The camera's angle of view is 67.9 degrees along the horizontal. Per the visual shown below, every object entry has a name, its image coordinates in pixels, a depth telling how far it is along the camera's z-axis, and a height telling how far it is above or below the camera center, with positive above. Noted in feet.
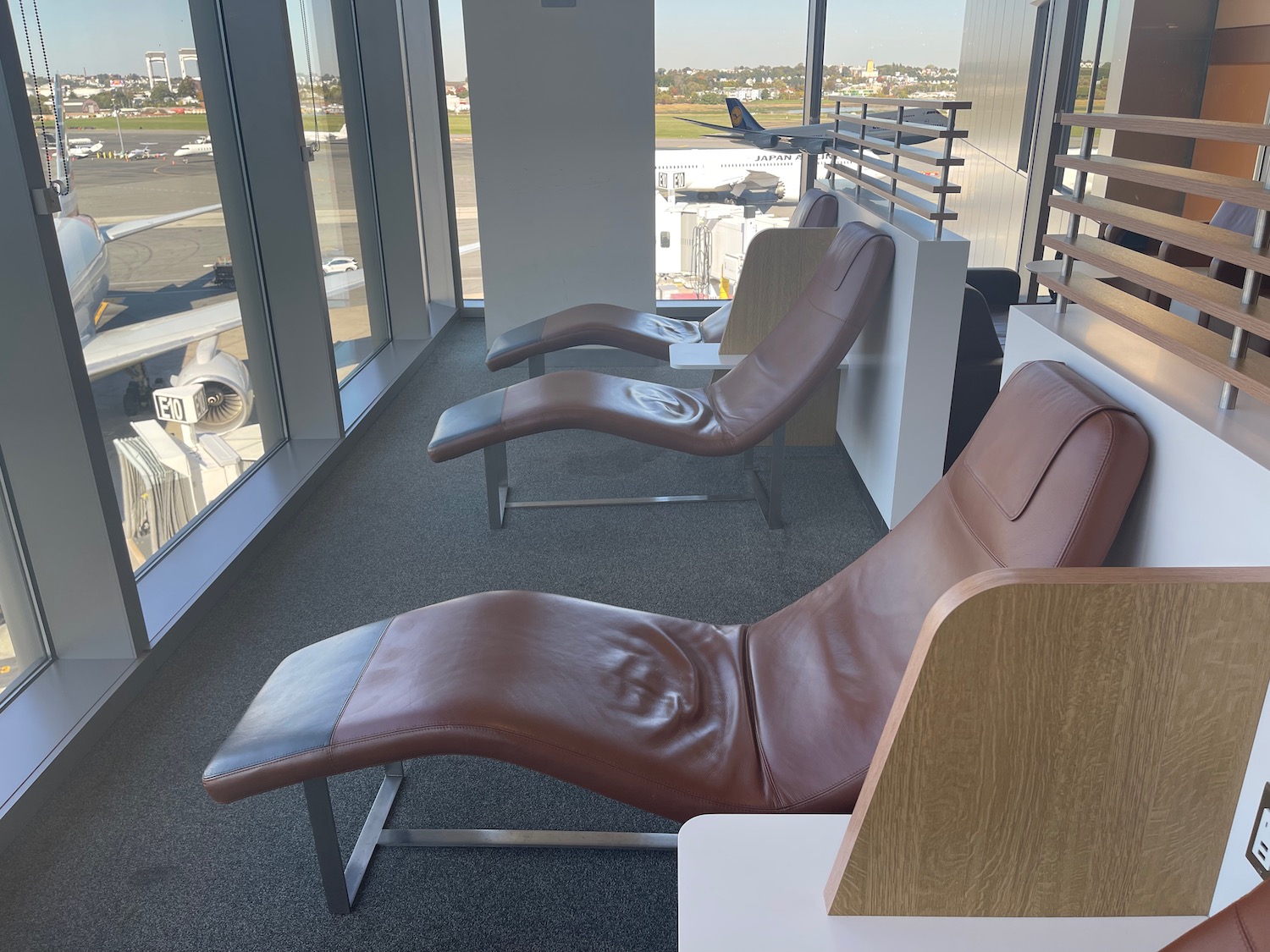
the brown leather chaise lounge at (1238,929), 2.59 -2.19
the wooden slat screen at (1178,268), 3.69 -0.82
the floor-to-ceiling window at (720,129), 18.24 -0.67
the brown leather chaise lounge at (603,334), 13.38 -3.25
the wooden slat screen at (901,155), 8.59 -0.64
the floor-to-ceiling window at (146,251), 8.04 -1.34
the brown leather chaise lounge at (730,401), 9.84 -3.11
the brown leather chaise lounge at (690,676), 4.65 -3.12
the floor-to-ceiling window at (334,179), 13.44 -1.14
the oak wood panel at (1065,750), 3.22 -2.21
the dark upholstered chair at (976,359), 10.40 -2.80
